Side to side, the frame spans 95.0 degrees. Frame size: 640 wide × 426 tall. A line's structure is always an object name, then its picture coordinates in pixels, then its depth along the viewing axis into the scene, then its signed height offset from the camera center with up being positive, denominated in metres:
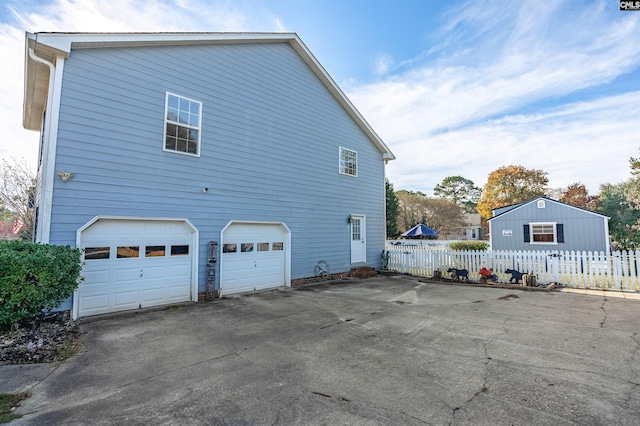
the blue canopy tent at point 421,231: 17.09 +0.34
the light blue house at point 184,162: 6.23 +2.02
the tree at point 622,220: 14.52 +0.94
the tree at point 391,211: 30.75 +2.81
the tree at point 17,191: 10.32 +1.60
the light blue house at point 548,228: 13.69 +0.51
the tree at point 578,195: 30.72 +4.61
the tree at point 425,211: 38.97 +3.50
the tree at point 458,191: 51.19 +8.18
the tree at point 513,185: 32.44 +5.94
